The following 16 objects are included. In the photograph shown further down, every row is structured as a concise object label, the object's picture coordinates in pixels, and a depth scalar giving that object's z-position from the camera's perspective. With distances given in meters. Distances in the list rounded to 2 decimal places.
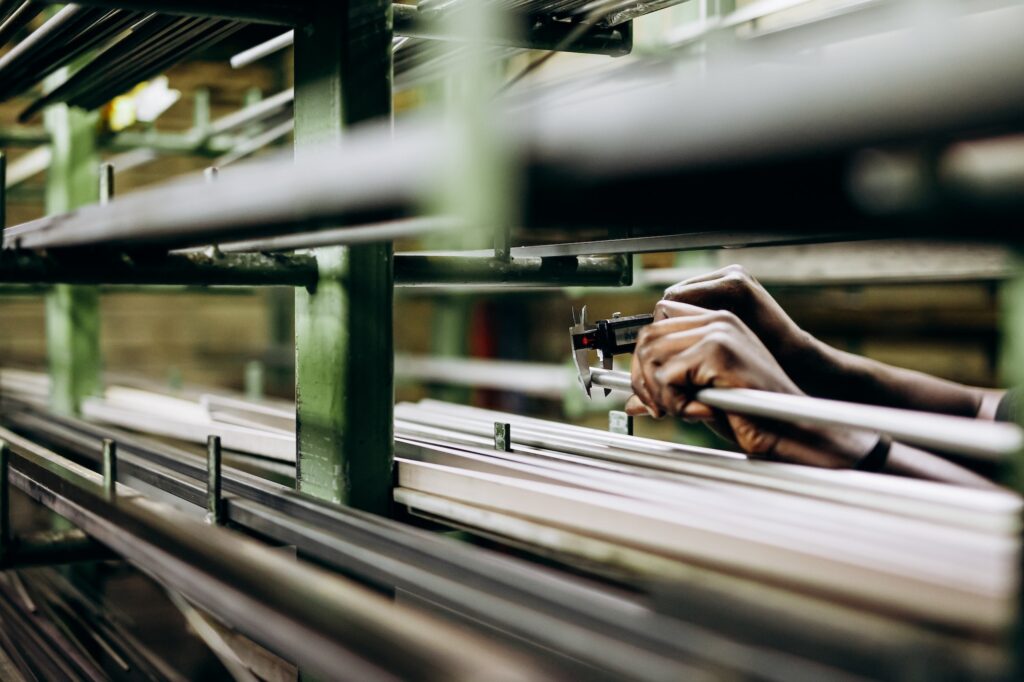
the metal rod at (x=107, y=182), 1.36
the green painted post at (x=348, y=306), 1.15
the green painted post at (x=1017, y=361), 0.49
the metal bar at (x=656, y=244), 1.16
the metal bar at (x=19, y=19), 1.37
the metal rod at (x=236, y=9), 1.13
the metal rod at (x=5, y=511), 1.22
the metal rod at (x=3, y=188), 1.25
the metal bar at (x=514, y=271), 1.33
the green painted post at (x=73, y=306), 2.68
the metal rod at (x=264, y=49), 1.59
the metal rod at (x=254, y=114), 2.75
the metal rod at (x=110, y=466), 1.22
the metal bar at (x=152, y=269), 1.17
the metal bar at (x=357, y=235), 0.88
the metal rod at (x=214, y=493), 1.11
